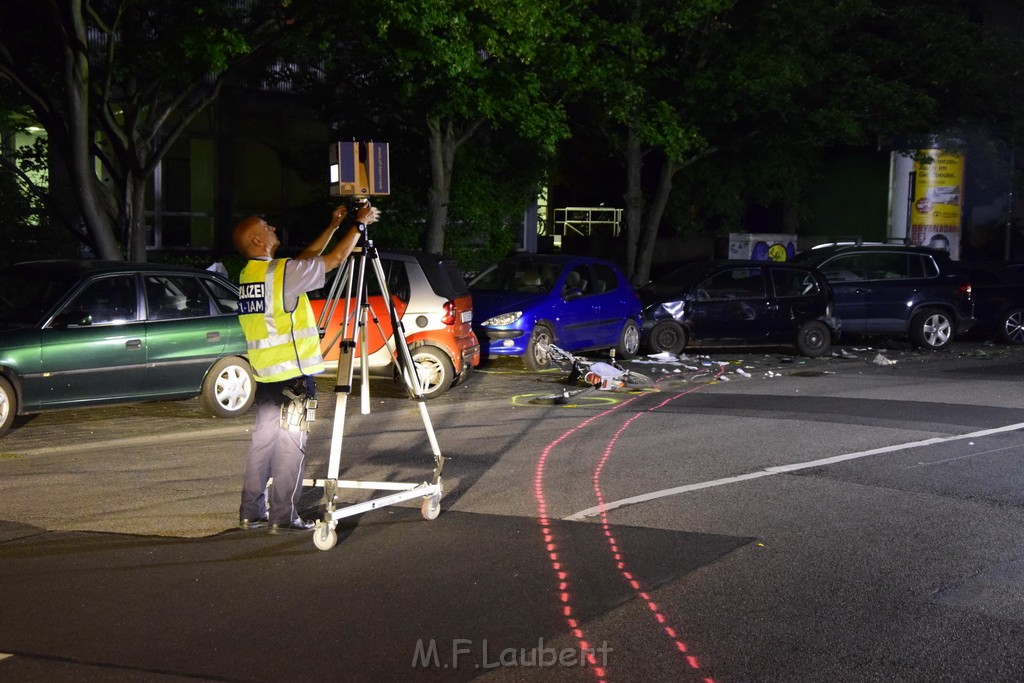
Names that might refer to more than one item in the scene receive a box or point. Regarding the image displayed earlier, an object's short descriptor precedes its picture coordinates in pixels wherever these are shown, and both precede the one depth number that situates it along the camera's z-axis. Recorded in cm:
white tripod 653
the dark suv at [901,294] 2023
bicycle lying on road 1432
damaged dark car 1853
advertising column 3120
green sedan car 1030
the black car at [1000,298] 2177
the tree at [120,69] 1458
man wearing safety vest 648
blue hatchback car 1566
